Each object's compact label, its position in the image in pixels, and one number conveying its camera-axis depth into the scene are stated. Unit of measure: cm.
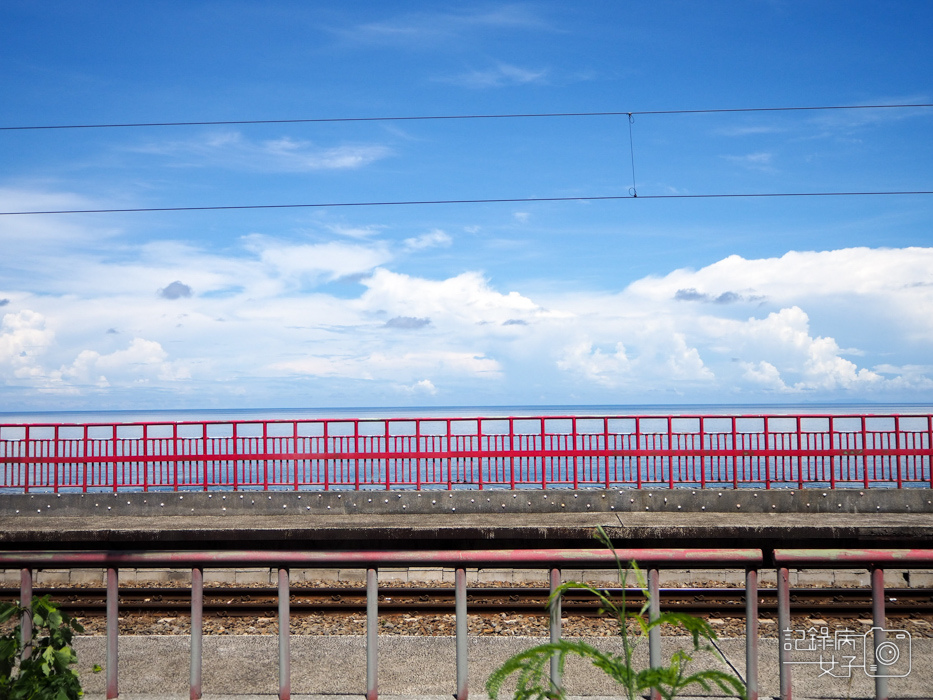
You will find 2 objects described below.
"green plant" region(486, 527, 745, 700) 262
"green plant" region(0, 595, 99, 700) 315
